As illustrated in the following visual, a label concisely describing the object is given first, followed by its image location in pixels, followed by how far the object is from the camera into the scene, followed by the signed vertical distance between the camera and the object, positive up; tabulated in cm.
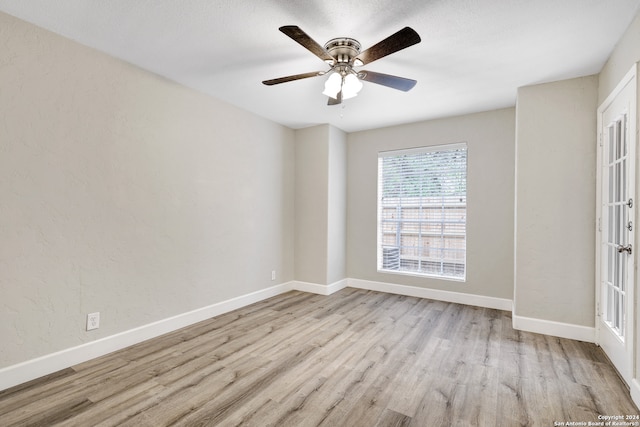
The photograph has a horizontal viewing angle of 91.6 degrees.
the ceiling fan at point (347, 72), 216 +107
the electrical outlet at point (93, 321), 254 -91
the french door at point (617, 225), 217 -9
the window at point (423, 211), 432 +3
